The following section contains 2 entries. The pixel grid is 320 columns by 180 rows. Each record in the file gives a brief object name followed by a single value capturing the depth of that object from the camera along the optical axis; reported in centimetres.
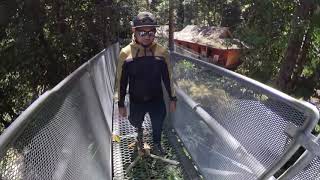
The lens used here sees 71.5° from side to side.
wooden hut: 2376
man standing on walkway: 262
